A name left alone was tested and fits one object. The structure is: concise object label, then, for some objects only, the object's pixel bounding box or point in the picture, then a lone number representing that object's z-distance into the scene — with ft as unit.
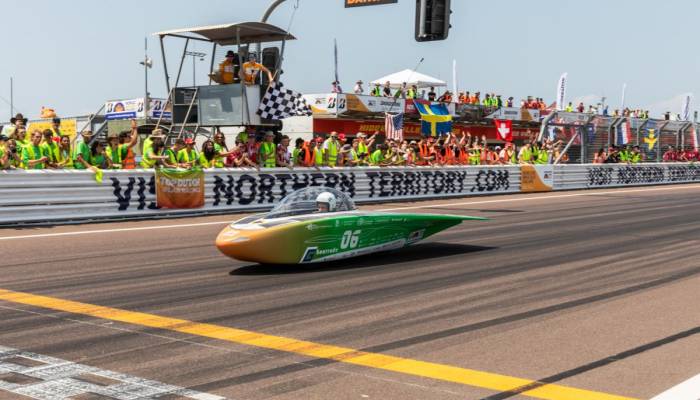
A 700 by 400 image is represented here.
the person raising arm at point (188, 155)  53.72
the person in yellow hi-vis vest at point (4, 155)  45.02
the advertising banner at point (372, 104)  113.60
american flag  83.97
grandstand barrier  46.29
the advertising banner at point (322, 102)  112.16
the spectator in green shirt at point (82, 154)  49.75
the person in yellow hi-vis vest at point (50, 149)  48.55
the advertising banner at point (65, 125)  106.30
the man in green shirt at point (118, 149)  52.34
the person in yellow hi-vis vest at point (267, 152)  59.26
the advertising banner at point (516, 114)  139.78
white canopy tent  124.77
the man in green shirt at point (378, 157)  72.49
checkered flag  58.95
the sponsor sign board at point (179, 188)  52.24
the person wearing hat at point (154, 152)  52.01
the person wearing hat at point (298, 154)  62.54
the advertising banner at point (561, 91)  155.02
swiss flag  88.74
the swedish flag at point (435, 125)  86.63
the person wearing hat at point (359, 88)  121.29
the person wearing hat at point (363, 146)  71.51
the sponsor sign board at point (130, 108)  123.34
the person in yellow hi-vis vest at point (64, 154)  49.32
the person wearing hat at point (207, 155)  55.83
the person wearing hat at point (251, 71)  59.26
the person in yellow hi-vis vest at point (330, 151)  65.82
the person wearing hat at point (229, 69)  60.03
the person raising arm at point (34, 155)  47.39
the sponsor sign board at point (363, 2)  57.52
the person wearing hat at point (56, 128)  49.75
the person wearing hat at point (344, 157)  68.13
